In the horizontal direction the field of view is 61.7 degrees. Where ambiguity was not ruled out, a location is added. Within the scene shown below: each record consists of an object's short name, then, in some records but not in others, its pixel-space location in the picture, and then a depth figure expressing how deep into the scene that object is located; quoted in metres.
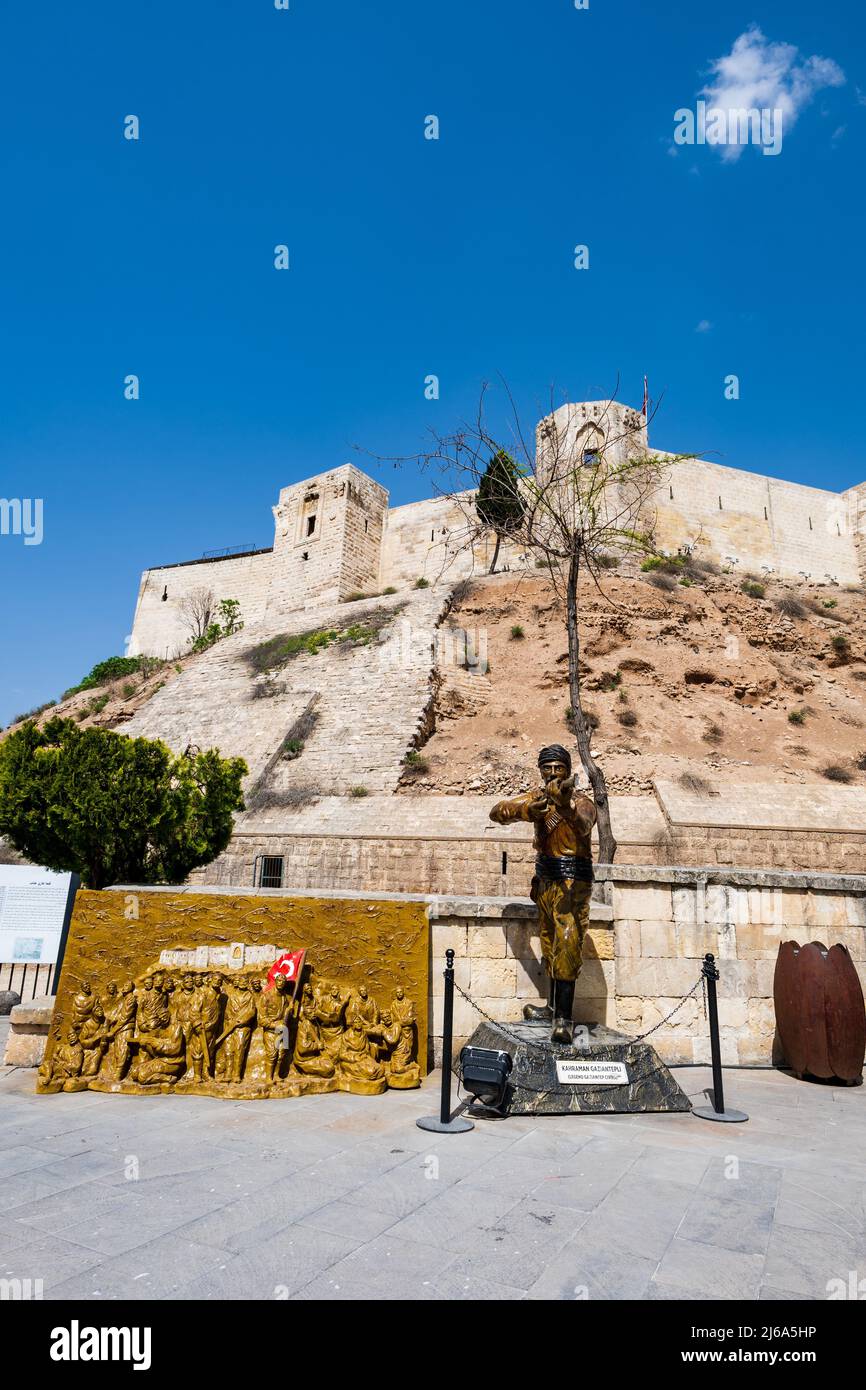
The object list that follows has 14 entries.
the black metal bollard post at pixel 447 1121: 4.23
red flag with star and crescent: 5.28
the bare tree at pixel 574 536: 8.84
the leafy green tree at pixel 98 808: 10.70
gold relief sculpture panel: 4.98
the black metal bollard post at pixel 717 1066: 4.52
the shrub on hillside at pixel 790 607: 27.98
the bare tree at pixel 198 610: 43.09
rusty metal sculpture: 5.28
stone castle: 36.84
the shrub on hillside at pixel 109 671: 36.53
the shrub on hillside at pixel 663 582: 28.27
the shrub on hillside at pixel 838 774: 19.28
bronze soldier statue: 5.09
